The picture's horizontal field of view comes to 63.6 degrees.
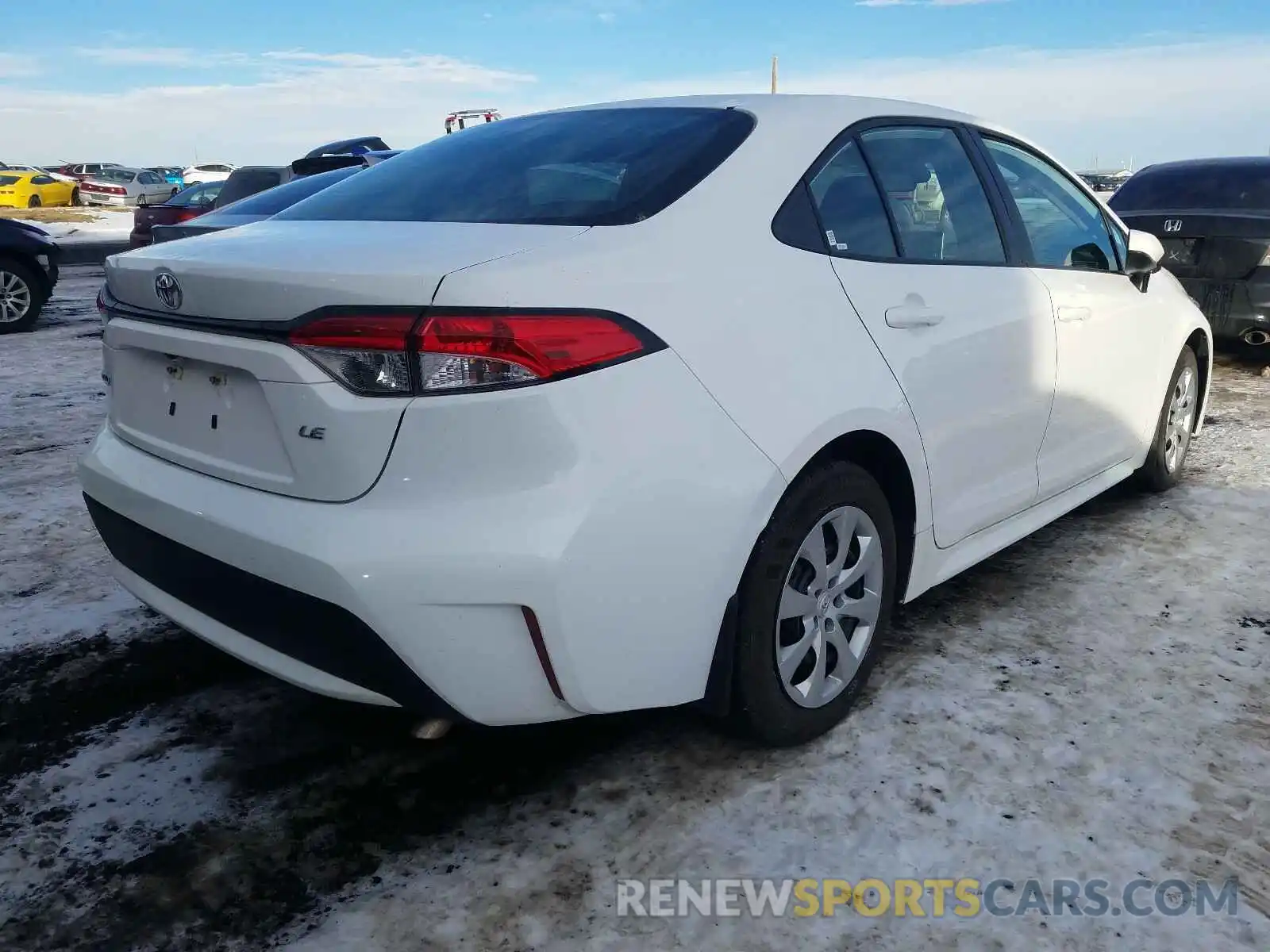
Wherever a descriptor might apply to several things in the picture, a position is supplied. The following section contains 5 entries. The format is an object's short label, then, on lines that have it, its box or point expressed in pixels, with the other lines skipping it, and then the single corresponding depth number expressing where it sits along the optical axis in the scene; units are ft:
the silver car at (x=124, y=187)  107.24
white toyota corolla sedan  5.95
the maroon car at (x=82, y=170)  132.92
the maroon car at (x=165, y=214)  39.37
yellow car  95.86
